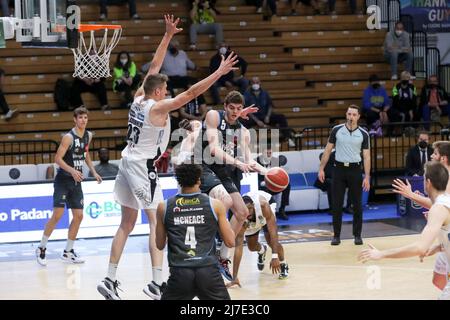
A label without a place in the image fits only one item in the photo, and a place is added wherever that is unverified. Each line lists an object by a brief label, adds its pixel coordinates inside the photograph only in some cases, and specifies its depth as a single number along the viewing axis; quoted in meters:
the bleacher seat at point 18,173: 15.41
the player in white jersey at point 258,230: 10.55
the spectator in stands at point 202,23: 20.56
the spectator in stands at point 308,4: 22.19
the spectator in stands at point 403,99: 19.45
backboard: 11.52
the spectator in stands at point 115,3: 20.20
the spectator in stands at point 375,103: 19.22
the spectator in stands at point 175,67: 19.08
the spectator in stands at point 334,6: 22.22
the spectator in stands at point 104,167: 15.32
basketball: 10.59
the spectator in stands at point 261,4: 21.86
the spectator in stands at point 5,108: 17.97
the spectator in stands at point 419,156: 16.06
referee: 13.31
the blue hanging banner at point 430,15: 22.95
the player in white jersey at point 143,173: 9.42
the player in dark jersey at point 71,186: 12.25
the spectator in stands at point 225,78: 19.27
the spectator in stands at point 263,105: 18.55
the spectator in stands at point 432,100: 20.14
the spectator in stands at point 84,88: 18.38
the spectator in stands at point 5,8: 18.68
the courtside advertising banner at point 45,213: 14.03
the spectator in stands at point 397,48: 20.75
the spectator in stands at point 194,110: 18.08
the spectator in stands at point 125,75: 18.44
